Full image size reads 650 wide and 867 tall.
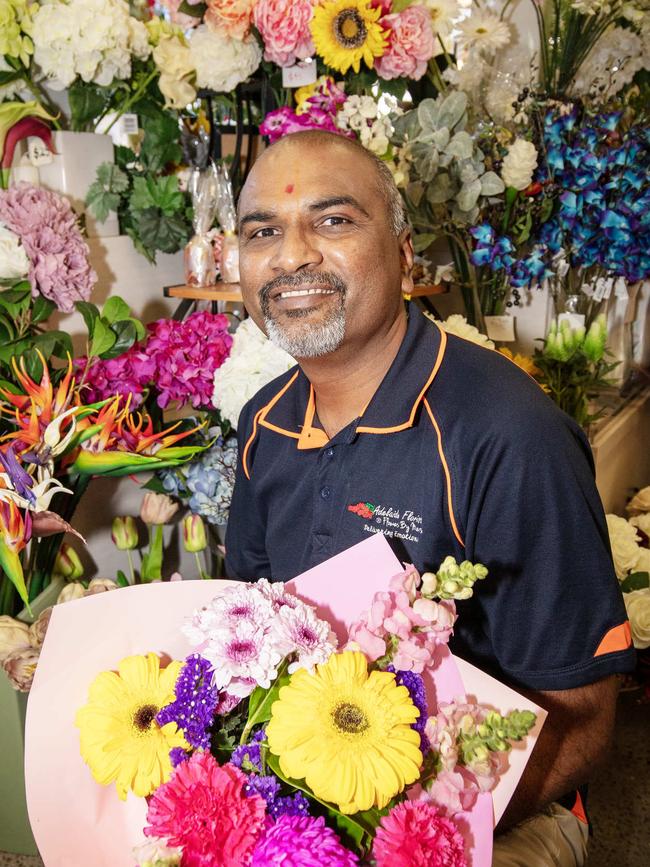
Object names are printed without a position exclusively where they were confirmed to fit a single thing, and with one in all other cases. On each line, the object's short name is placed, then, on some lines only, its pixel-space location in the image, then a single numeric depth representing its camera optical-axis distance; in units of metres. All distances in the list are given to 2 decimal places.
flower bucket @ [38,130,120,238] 1.71
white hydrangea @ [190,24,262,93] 1.70
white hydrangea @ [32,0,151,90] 1.54
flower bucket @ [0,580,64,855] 1.35
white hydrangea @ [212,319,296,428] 1.51
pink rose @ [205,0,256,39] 1.66
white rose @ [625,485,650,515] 2.25
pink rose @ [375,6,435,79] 1.68
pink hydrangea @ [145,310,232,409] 1.54
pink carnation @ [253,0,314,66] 1.63
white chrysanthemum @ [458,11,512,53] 1.93
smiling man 0.93
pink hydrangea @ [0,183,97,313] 1.38
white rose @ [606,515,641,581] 1.84
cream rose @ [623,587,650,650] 1.74
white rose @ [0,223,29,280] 1.34
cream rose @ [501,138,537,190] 1.76
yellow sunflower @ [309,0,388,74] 1.62
